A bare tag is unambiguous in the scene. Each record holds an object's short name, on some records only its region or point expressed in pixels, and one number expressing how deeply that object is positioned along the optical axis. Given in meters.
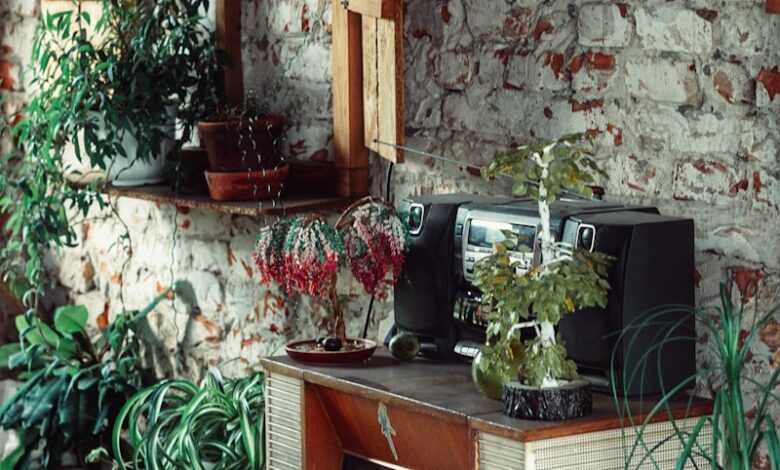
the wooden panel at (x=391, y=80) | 3.93
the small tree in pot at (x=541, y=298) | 2.98
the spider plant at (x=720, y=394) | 2.88
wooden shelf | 4.18
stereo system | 3.11
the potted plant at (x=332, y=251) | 3.51
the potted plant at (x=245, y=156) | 4.33
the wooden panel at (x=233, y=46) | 4.68
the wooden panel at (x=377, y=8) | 3.89
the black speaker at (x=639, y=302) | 3.10
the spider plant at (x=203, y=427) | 4.09
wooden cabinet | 2.98
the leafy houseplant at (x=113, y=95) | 4.56
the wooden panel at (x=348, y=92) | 4.20
